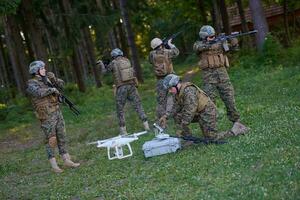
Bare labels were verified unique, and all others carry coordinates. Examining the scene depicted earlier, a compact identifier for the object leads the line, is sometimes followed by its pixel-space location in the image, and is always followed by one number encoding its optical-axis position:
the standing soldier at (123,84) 14.80
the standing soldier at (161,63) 14.09
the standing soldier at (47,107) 11.94
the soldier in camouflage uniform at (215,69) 11.87
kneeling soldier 10.81
